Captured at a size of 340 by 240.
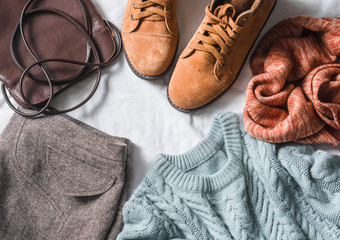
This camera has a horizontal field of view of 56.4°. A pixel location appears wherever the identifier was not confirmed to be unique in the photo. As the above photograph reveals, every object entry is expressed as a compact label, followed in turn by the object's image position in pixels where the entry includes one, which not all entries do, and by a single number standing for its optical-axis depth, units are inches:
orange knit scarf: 29.3
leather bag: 32.3
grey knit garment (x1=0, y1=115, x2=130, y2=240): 30.2
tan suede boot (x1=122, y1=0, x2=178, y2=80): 31.3
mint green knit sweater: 28.4
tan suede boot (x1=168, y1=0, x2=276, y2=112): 29.9
